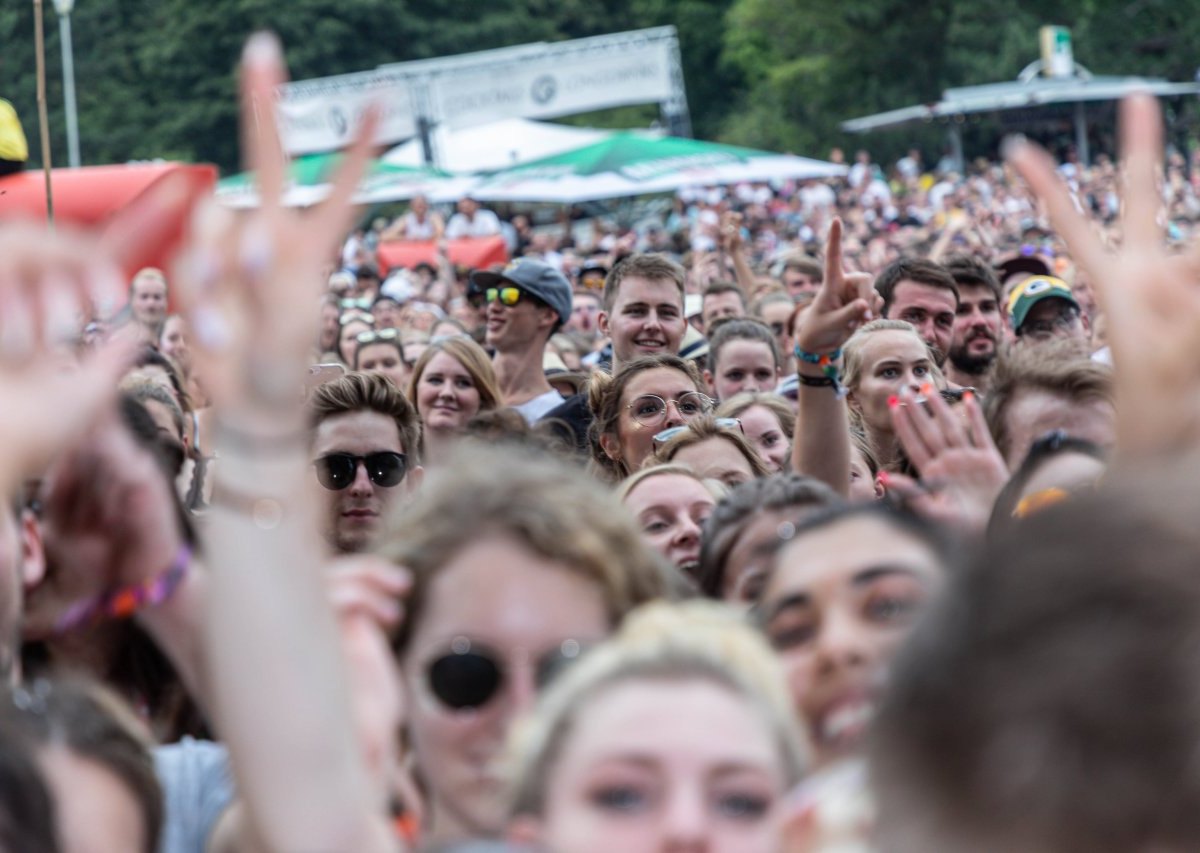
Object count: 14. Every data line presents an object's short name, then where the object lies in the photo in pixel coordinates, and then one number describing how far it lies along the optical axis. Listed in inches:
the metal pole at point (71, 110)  2380.7
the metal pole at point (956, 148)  3164.4
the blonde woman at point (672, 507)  361.4
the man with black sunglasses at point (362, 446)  438.9
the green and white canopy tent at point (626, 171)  1729.8
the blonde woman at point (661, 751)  168.1
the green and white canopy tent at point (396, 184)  1919.8
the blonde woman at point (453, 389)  551.5
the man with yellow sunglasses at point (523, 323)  636.1
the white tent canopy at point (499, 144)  2183.8
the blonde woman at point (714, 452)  436.8
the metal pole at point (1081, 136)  3240.7
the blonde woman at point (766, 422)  511.5
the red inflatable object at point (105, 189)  871.7
